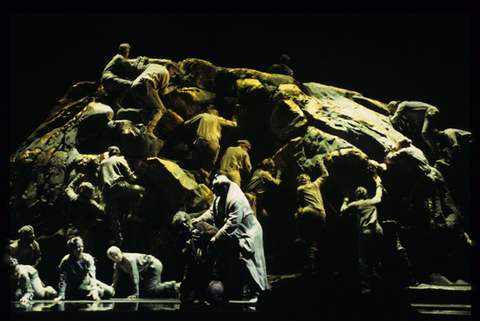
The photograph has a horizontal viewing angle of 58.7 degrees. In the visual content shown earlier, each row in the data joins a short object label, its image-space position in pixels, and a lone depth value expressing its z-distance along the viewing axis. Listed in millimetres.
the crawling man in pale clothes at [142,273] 6746
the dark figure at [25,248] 7034
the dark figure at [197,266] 5328
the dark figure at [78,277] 6383
